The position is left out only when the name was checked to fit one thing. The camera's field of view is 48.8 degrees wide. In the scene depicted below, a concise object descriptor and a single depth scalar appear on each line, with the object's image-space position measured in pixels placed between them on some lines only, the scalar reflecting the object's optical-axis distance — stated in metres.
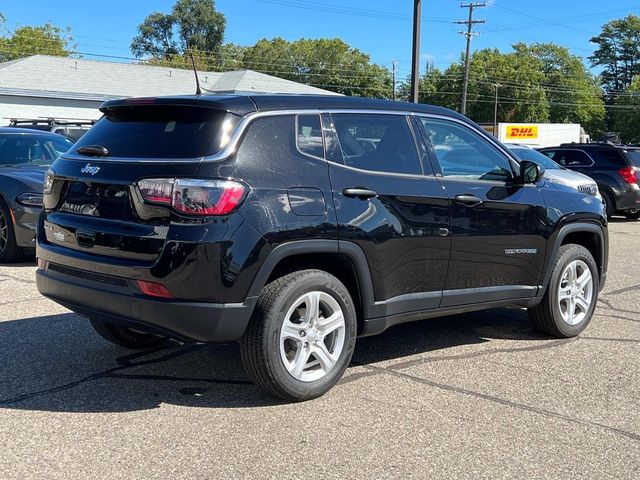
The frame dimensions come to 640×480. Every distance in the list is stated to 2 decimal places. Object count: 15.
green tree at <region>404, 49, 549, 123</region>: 92.69
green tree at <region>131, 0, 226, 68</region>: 96.62
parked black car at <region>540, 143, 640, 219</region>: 15.48
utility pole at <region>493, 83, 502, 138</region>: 88.06
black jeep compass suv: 3.85
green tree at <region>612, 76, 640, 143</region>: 89.94
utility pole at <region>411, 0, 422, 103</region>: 21.06
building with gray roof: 36.28
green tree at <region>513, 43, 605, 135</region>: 97.75
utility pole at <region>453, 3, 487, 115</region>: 60.78
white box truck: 58.16
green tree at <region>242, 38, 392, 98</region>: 91.88
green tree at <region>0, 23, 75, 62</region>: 71.12
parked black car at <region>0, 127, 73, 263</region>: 8.46
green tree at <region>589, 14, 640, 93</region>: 107.31
